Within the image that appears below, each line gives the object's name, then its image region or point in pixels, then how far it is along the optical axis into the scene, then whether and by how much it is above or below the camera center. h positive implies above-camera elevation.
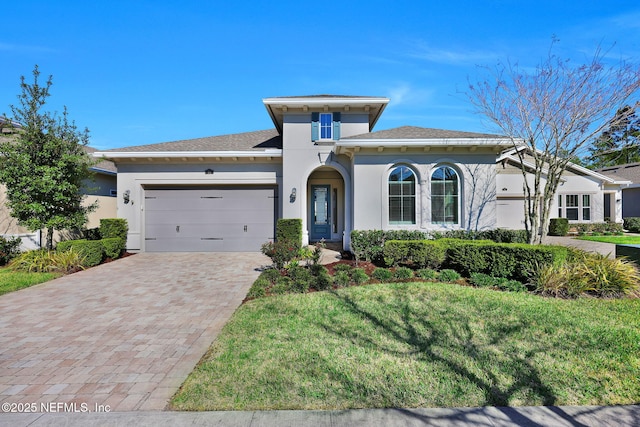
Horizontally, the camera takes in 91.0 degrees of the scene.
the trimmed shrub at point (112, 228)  11.42 -0.51
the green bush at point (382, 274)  7.11 -1.36
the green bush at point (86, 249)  9.41 -1.07
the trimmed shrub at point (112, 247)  10.51 -1.12
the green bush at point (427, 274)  7.11 -1.34
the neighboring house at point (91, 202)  10.52 +0.36
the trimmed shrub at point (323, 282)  6.59 -1.42
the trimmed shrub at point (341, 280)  6.78 -1.41
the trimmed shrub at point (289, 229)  11.22 -0.51
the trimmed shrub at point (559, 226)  16.67 -0.54
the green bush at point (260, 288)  6.22 -1.51
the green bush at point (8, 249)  9.79 -1.11
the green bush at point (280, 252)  7.57 -0.90
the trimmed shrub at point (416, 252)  7.69 -0.92
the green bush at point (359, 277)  6.97 -1.39
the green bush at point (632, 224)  18.91 -0.48
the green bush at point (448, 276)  6.96 -1.35
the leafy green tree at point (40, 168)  8.90 +1.33
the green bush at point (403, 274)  7.16 -1.34
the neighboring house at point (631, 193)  21.33 +1.63
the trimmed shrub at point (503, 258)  6.50 -0.91
